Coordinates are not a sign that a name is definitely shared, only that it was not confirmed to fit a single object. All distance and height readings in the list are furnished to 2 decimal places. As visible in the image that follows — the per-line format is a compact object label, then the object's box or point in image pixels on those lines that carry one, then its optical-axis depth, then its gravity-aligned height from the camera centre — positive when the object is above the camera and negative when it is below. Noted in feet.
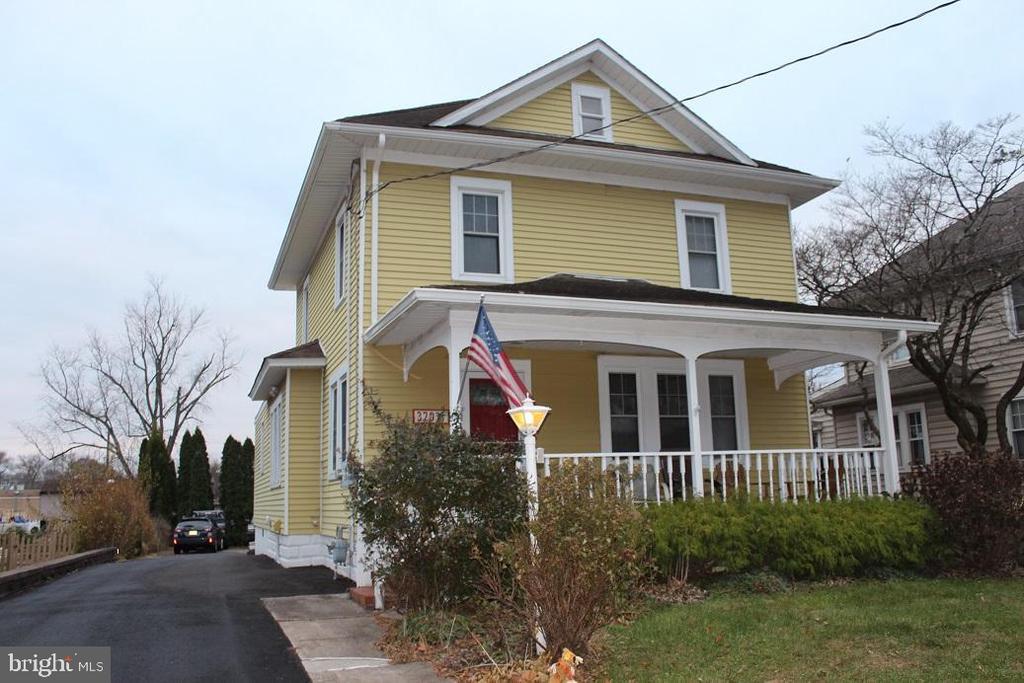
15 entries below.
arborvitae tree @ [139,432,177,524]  119.85 -0.50
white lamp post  21.95 +1.04
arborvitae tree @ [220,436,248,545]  111.45 -2.28
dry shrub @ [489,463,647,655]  19.85 -2.35
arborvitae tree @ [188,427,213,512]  126.93 -0.44
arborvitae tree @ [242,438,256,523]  112.98 +0.07
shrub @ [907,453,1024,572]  30.17 -2.14
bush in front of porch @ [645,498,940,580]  29.32 -2.94
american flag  23.31 +3.08
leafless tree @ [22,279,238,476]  145.07 +13.34
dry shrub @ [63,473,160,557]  73.41 -3.28
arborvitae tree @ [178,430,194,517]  127.54 +0.10
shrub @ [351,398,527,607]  24.36 -1.16
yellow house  34.35 +8.29
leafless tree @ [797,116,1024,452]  50.21 +12.52
